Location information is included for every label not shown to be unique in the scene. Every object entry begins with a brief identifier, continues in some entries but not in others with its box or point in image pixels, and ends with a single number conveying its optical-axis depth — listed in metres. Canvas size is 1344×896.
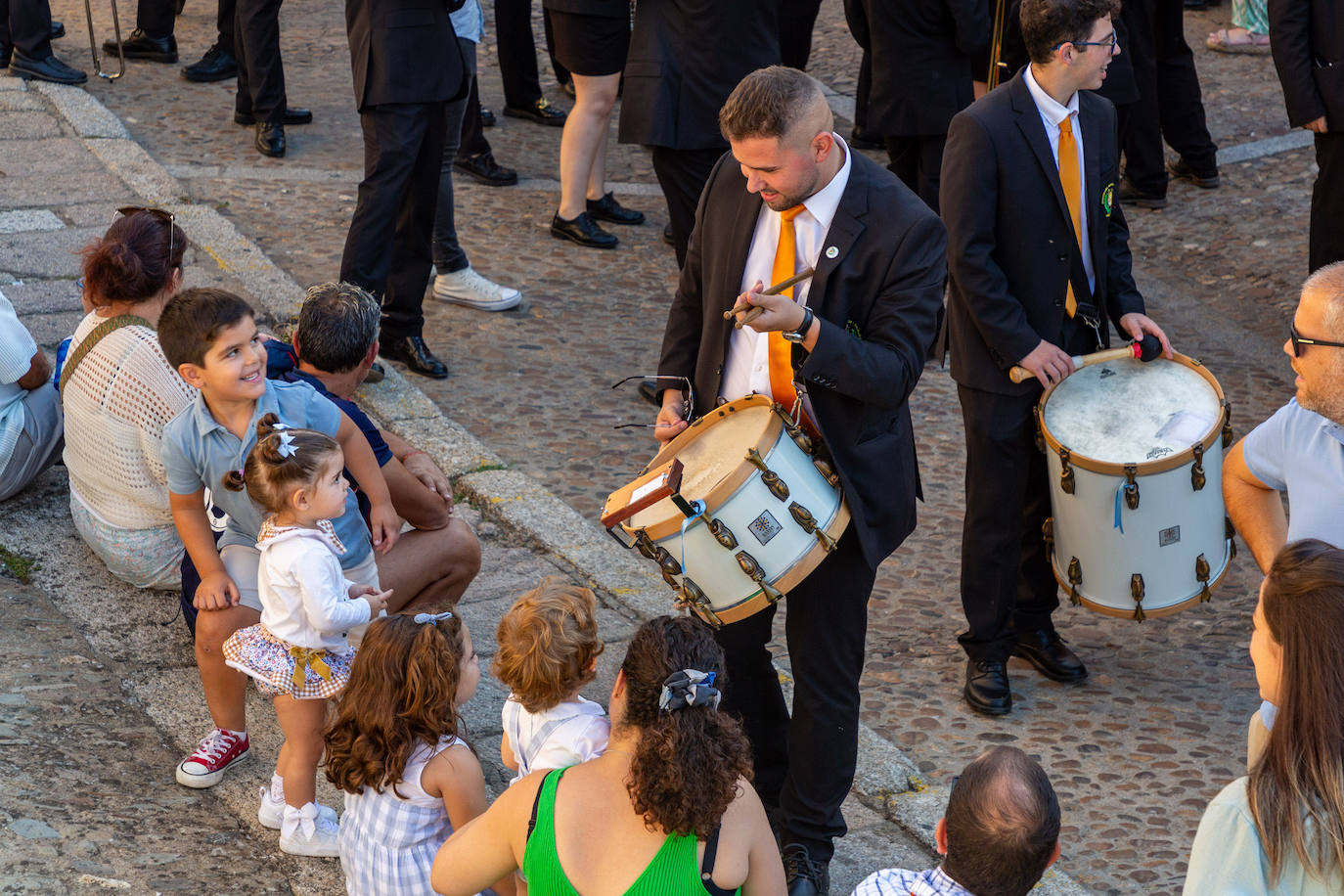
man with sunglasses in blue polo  5.75
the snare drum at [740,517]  6.12
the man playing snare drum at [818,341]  6.23
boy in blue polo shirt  7.20
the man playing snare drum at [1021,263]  8.02
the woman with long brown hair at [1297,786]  4.34
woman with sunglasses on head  7.99
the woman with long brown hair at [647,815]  5.10
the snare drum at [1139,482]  7.74
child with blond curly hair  6.08
